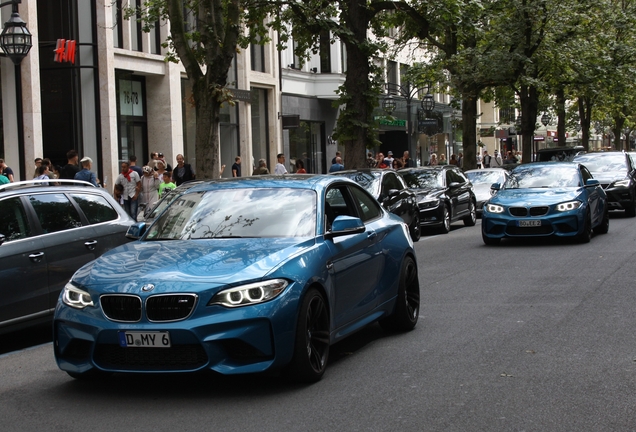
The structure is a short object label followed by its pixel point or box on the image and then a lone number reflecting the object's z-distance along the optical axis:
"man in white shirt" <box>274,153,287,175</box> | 29.90
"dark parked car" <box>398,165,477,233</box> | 22.08
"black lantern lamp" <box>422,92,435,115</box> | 38.69
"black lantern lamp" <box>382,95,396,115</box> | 30.52
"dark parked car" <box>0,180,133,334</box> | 8.92
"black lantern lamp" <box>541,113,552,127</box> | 62.06
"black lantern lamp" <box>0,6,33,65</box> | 17.14
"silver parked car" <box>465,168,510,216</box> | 27.69
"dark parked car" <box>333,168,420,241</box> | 18.94
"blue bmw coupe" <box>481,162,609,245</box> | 17.16
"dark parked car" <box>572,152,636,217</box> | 24.27
